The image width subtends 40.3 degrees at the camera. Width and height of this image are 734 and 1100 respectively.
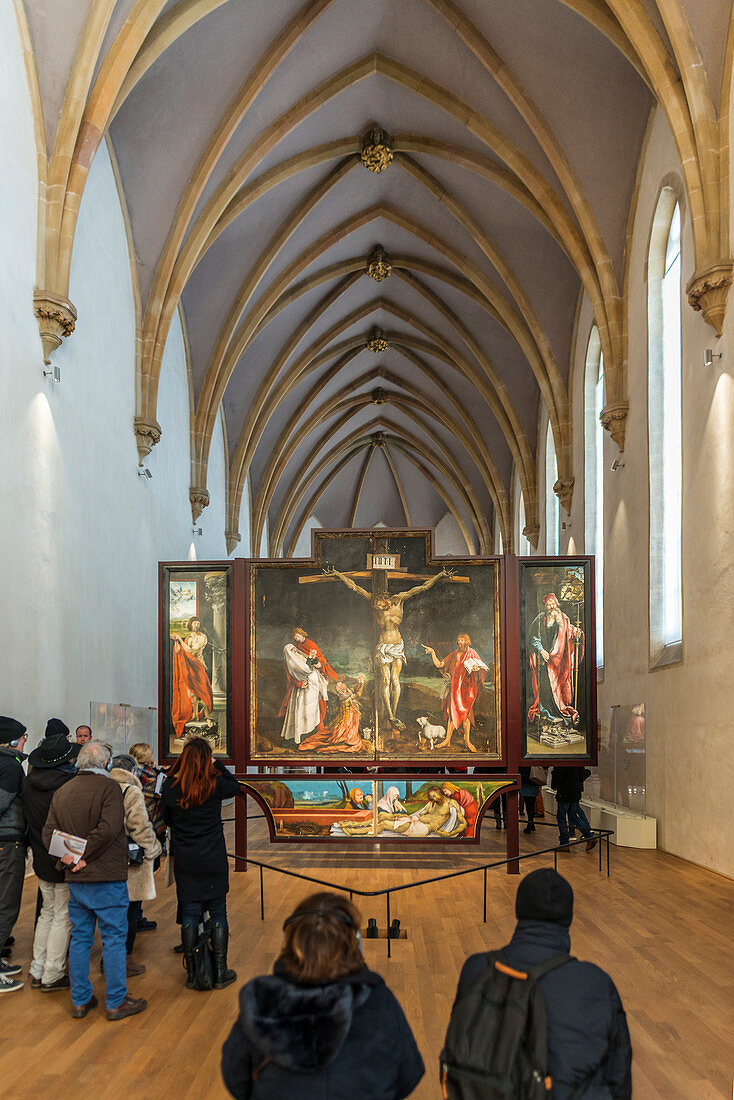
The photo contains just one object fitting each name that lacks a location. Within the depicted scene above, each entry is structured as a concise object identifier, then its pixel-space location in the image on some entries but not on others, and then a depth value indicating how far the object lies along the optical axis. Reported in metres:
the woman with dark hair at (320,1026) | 2.34
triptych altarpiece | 11.16
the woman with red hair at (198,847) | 6.00
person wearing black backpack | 2.53
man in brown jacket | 5.44
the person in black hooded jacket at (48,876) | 5.86
